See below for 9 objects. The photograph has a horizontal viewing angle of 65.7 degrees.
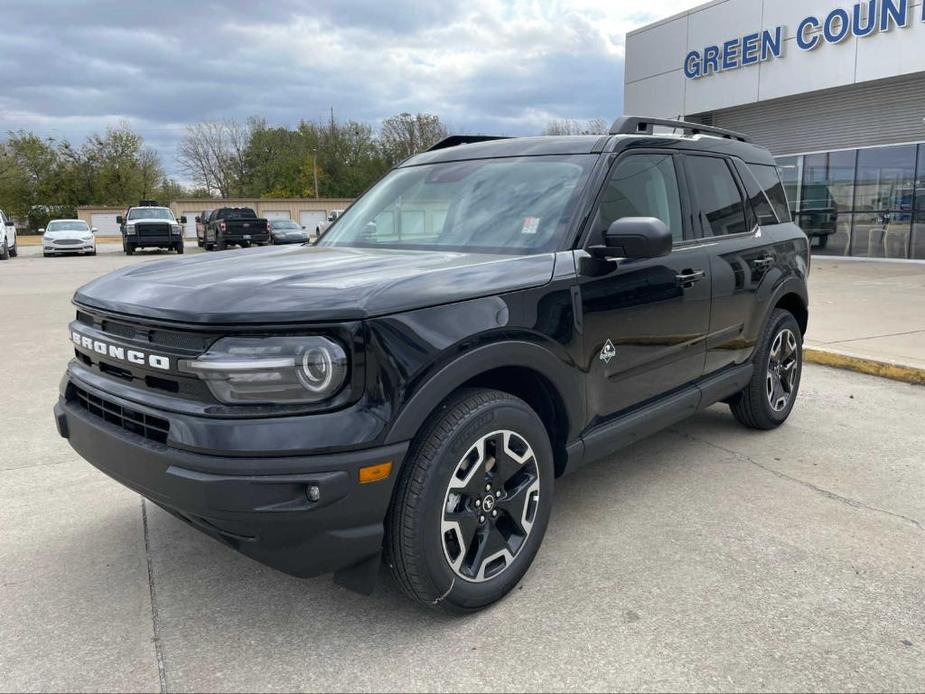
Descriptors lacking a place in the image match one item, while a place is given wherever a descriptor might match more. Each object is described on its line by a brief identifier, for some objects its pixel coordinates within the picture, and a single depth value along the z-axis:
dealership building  15.81
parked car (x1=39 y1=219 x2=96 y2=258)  25.88
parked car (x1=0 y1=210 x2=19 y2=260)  24.36
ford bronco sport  2.18
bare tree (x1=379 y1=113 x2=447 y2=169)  59.59
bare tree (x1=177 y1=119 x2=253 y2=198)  66.56
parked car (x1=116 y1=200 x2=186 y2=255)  26.11
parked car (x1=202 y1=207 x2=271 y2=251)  26.64
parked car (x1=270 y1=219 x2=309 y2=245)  29.09
